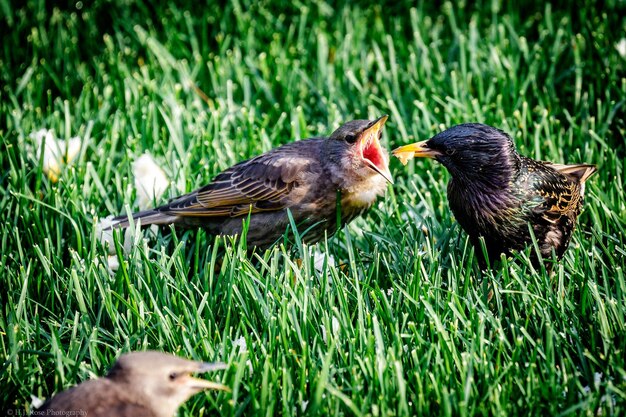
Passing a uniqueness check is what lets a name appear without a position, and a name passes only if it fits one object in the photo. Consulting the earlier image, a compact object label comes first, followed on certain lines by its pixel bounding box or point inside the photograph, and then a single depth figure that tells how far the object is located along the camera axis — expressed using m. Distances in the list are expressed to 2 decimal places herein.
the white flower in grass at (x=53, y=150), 9.49
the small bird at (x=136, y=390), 5.14
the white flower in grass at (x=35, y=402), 5.90
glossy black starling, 7.52
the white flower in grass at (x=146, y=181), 9.32
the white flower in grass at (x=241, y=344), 6.44
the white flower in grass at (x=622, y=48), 11.20
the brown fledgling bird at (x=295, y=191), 8.27
